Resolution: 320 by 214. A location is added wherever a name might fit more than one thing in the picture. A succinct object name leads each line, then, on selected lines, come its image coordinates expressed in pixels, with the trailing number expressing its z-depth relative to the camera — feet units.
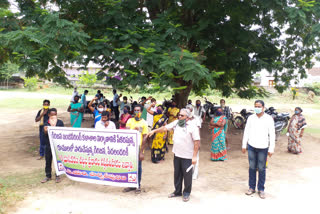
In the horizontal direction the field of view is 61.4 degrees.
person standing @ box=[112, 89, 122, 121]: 46.68
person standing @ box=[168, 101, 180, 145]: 29.89
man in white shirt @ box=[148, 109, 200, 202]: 15.69
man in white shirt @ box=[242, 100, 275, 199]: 16.83
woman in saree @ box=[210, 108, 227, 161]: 25.12
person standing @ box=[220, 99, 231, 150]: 37.43
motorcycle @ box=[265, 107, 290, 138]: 37.11
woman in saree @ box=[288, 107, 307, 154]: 29.55
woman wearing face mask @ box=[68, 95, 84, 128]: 30.27
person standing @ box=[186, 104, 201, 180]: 20.48
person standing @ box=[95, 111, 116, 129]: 18.55
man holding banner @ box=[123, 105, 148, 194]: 18.79
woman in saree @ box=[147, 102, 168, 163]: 25.19
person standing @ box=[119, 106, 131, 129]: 22.91
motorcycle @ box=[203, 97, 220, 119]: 51.87
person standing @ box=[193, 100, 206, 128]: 35.45
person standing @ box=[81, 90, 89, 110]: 42.86
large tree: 21.30
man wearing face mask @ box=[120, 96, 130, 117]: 39.24
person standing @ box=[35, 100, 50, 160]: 23.12
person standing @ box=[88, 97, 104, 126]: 23.86
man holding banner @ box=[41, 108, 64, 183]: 18.66
